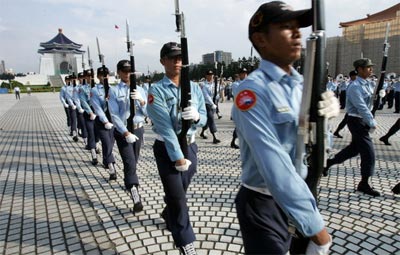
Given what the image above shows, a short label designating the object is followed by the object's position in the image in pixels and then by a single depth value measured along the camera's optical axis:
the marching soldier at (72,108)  10.51
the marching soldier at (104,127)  5.88
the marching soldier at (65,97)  11.71
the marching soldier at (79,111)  9.17
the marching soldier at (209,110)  9.32
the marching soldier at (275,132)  1.40
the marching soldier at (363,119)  4.75
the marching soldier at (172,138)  2.96
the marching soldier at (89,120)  7.40
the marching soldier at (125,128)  4.49
